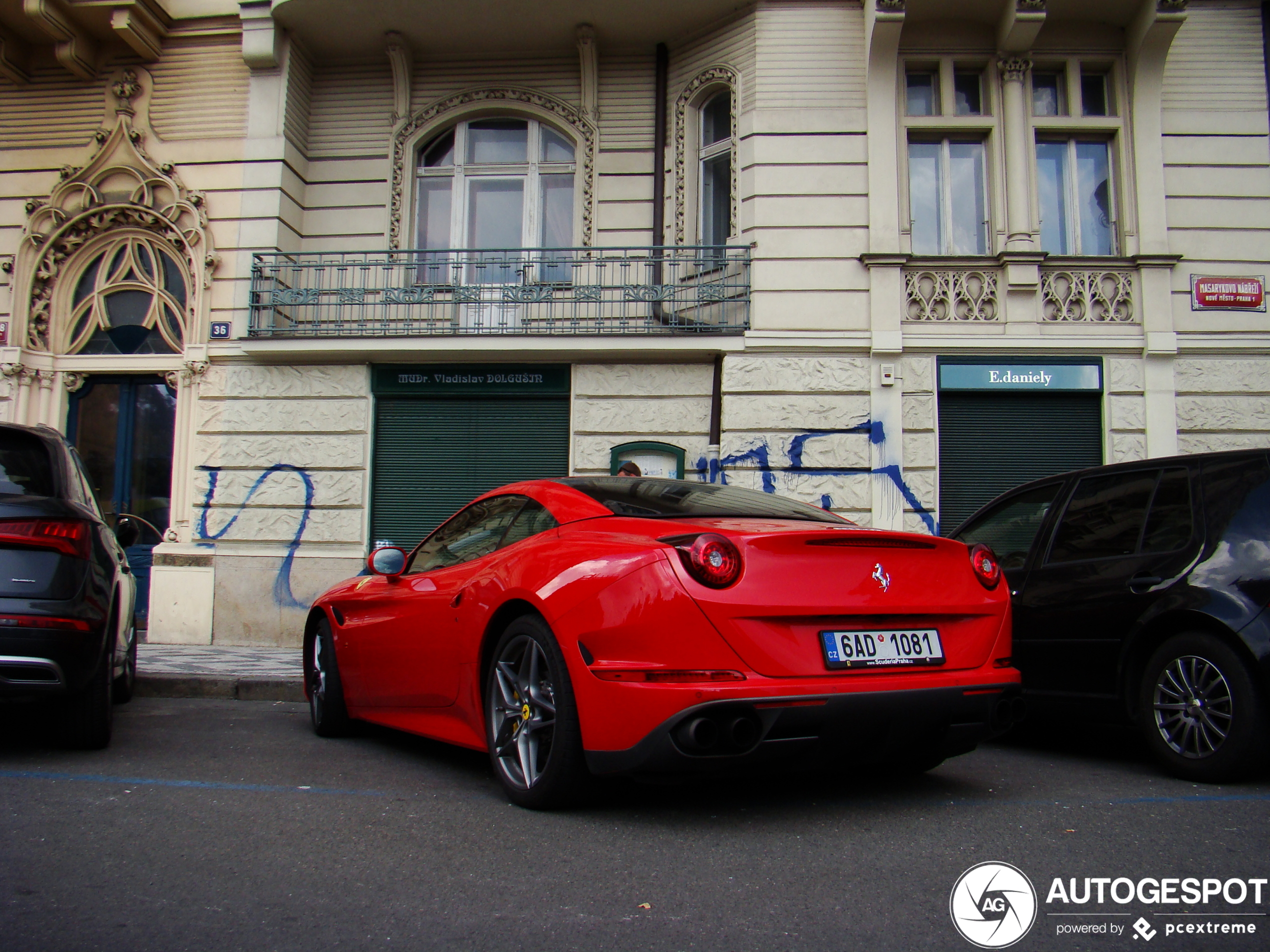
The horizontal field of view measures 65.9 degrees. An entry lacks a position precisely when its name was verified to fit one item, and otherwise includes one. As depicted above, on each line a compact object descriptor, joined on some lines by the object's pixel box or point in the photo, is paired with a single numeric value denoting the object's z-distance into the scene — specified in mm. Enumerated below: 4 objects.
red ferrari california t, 3227
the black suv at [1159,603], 4184
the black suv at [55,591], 4484
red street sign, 10805
